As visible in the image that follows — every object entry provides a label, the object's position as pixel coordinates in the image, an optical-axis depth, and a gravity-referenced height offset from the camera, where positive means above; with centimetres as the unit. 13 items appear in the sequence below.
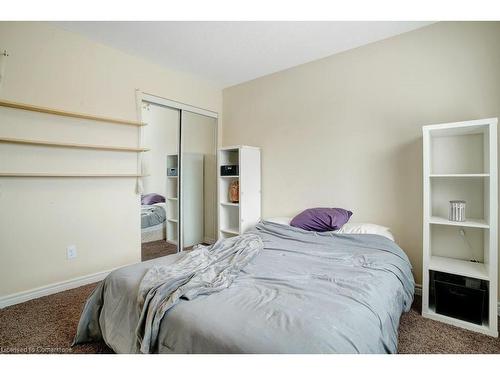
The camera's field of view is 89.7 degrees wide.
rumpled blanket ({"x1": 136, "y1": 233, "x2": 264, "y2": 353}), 110 -50
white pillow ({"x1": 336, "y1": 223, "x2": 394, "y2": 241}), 210 -40
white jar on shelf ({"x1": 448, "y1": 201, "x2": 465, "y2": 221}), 176 -20
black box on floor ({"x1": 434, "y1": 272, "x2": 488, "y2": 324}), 170 -80
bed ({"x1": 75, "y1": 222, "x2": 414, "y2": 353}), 91 -54
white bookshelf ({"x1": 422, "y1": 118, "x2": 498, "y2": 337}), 163 -18
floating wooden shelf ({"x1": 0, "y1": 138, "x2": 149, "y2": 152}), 196 +35
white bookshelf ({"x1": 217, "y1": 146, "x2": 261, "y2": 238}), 298 -11
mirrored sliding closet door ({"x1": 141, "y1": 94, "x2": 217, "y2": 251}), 294 +14
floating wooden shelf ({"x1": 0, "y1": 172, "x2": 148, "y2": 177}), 197 +9
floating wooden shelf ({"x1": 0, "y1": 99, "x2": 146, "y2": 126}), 194 +62
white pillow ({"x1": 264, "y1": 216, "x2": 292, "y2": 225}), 262 -39
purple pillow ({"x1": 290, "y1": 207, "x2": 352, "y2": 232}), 227 -33
